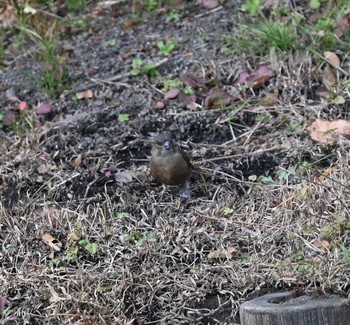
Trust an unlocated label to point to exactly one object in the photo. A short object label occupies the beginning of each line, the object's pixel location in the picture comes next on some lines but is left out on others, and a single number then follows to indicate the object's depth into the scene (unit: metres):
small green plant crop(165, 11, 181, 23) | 12.80
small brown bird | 9.88
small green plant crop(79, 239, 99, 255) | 9.41
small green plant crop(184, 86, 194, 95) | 11.41
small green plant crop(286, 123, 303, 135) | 10.68
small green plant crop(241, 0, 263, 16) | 12.24
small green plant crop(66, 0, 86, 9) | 13.20
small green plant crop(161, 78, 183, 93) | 11.60
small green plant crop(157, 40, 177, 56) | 12.16
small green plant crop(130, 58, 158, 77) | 11.90
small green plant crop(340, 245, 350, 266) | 8.52
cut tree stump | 7.36
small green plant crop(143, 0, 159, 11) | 13.03
